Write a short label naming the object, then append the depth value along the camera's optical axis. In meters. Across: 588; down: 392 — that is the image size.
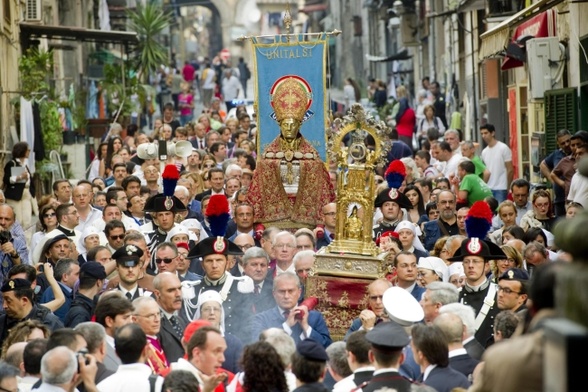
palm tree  38.09
